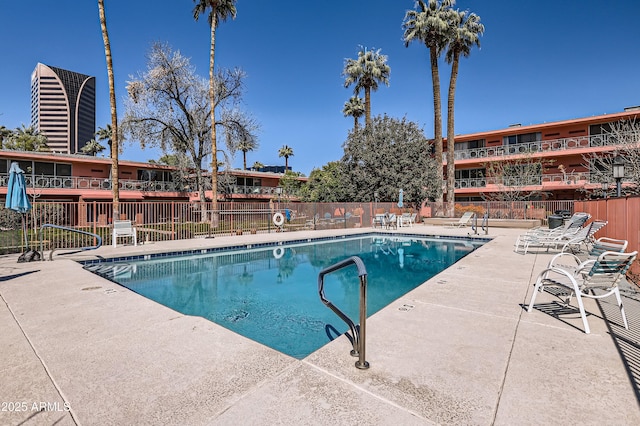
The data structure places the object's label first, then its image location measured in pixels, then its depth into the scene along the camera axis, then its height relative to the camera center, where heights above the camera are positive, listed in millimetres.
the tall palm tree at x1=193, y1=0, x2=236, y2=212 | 20469 +13016
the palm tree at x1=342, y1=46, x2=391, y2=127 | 30781 +13340
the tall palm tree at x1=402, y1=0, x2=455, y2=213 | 24391 +13601
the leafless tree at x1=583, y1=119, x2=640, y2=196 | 16500 +3091
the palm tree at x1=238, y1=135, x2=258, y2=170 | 24688 +5145
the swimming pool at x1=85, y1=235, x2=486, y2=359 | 5215 -1865
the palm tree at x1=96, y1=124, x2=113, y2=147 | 45219 +11095
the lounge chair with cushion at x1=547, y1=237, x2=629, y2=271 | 4453 -633
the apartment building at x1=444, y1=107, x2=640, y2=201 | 25531 +4215
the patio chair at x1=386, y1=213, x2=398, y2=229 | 19250 -882
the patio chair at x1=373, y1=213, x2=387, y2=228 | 19578 -814
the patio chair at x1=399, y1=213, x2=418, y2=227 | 22188 -822
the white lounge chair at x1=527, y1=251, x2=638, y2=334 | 3514 -839
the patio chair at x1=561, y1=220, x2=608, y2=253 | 7907 -699
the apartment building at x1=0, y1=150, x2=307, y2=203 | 21594 +2340
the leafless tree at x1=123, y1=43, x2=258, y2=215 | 22016 +7472
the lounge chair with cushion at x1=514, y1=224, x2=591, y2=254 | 7975 -876
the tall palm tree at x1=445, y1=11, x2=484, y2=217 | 24852 +12750
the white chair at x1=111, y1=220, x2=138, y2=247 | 11148 -693
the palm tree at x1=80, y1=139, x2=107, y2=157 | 44862 +8952
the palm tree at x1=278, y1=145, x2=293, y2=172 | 61812 +10990
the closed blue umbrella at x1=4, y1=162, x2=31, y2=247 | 7684 +440
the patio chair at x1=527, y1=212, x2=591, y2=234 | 9477 -582
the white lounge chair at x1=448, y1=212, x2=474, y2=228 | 18516 -775
